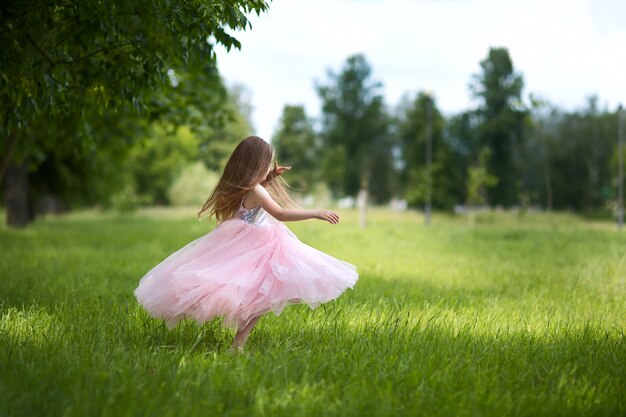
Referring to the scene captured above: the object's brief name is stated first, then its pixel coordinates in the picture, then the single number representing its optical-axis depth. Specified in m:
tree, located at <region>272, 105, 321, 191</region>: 66.00
